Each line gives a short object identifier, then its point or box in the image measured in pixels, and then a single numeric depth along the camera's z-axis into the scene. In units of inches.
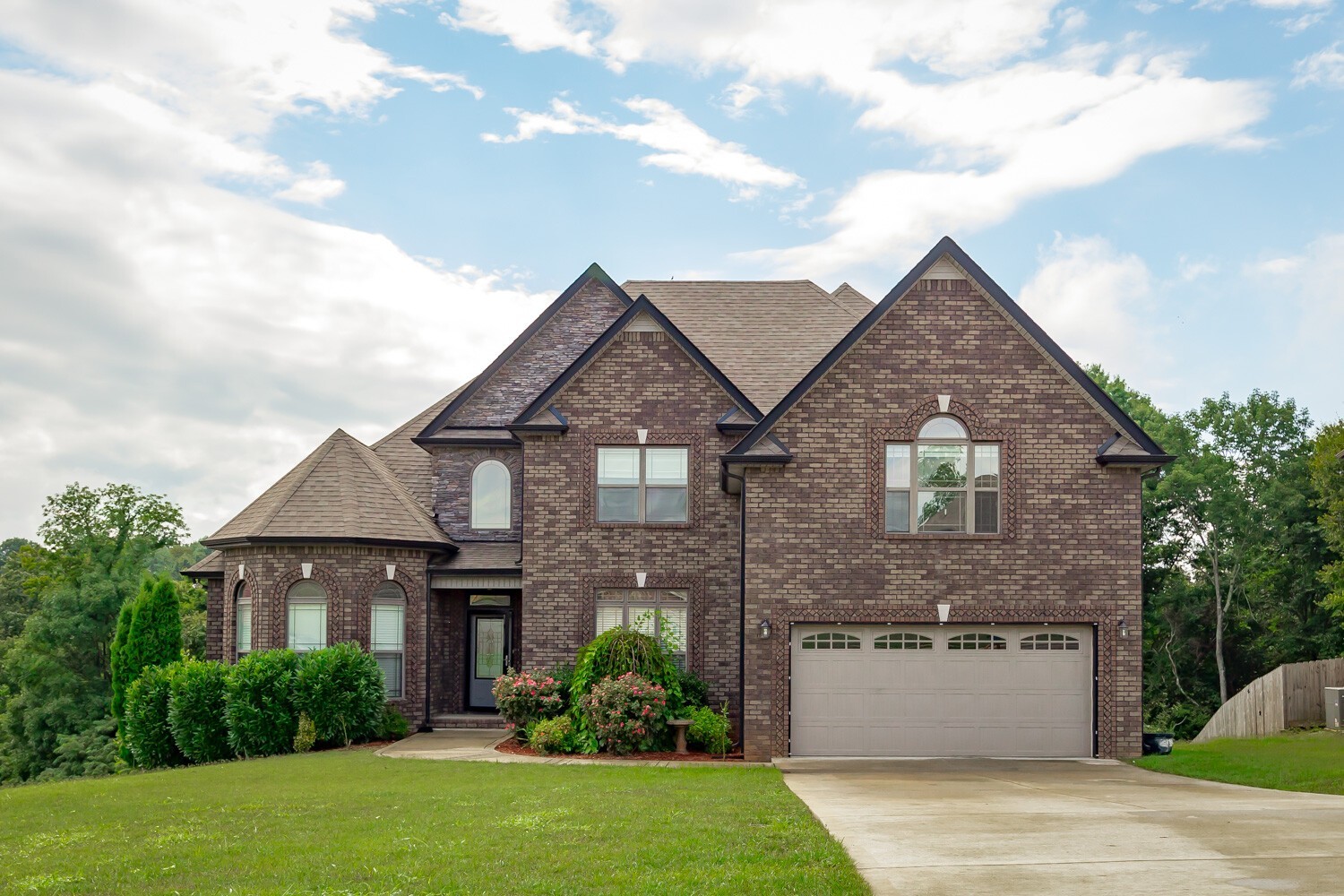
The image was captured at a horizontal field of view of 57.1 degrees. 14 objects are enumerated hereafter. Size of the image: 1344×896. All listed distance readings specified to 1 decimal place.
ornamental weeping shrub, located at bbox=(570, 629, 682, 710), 778.8
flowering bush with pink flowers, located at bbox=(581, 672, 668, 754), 742.5
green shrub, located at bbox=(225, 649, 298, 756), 792.3
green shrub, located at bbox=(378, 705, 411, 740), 859.4
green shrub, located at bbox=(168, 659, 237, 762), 801.6
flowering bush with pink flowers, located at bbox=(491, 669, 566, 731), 804.6
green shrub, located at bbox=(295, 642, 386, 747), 808.3
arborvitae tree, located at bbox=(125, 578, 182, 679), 1094.4
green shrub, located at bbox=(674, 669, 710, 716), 811.4
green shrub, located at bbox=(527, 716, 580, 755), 763.4
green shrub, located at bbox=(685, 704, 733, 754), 756.0
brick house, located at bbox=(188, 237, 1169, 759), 735.7
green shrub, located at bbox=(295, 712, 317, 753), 800.9
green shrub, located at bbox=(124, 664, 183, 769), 821.2
